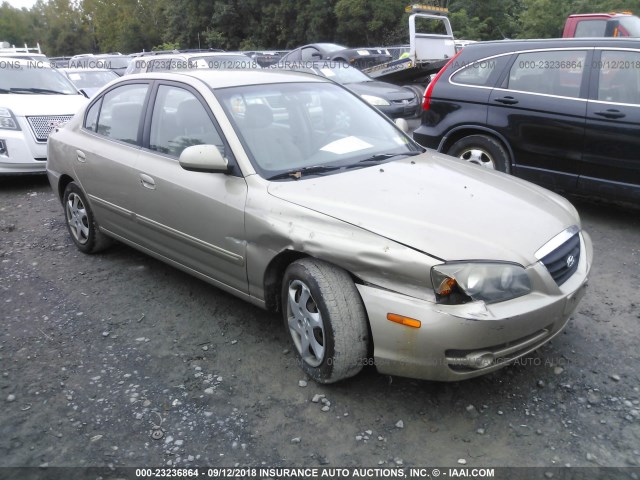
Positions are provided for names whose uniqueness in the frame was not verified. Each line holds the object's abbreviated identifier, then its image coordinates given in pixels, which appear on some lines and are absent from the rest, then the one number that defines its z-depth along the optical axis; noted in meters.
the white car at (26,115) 7.40
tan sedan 2.67
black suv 5.11
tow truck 11.44
